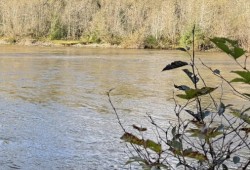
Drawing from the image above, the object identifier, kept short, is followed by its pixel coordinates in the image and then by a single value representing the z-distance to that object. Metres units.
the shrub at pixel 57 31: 65.38
